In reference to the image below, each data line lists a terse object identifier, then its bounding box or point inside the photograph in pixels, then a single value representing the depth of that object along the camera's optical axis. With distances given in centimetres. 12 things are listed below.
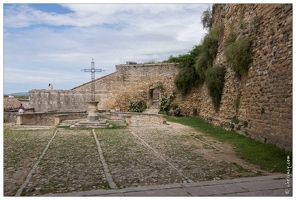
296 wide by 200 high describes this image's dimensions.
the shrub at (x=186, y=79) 1964
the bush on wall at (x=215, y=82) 1270
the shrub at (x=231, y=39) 1105
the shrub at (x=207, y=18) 1571
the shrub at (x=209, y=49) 1372
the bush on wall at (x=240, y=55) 961
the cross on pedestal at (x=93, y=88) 2019
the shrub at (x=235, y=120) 1059
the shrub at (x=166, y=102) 2058
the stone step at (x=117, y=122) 1440
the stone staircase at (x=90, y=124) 1330
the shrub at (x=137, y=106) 2148
